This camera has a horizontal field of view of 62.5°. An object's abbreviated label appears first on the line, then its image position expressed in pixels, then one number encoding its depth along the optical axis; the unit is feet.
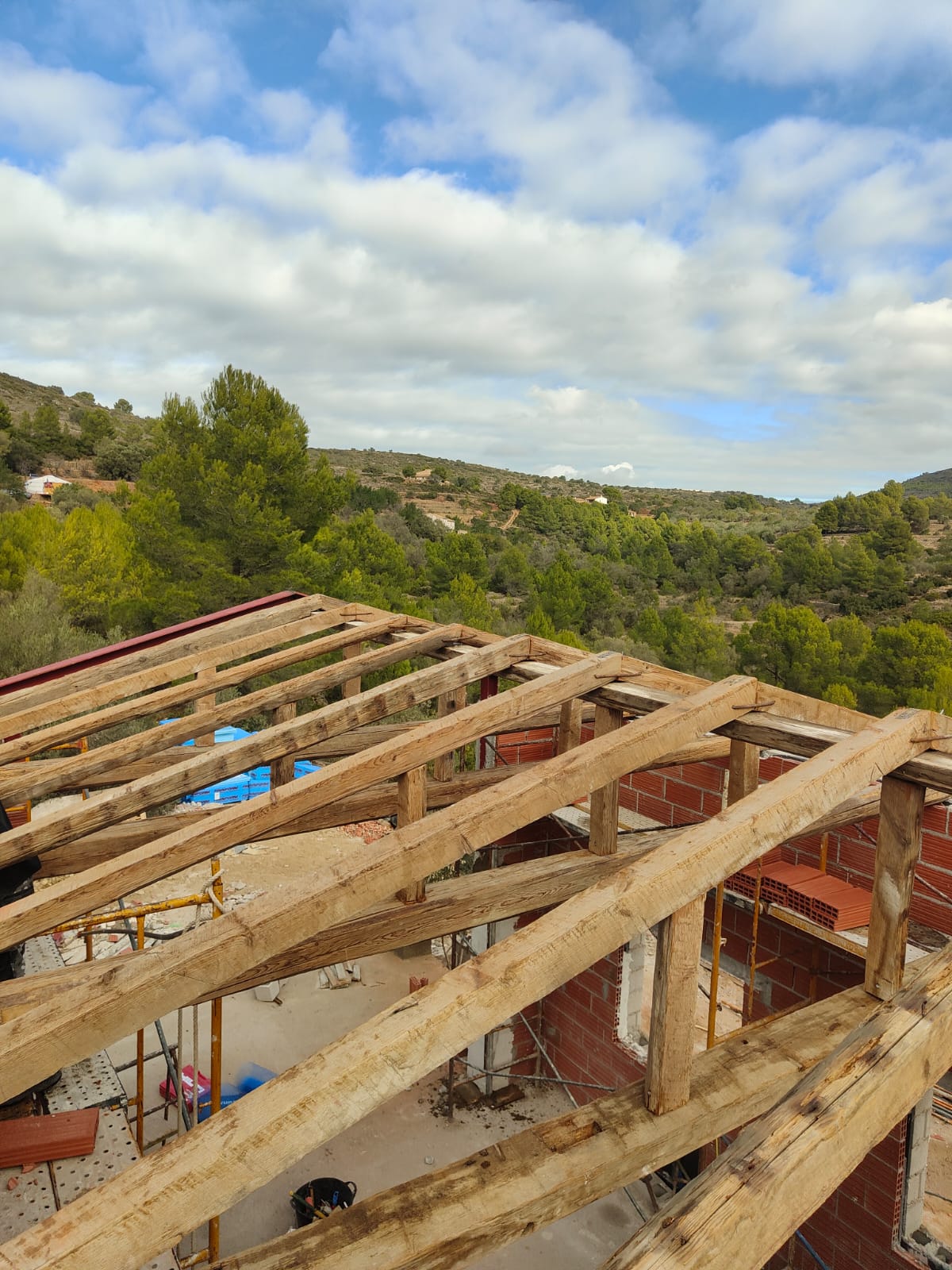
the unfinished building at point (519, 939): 4.84
